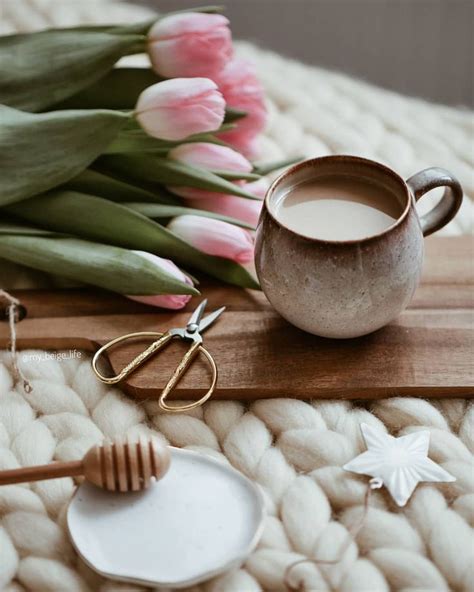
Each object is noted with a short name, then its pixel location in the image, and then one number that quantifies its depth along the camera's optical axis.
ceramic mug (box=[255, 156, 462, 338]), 0.63
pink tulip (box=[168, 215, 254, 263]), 0.74
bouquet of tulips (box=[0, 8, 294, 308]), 0.73
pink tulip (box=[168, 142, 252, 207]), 0.79
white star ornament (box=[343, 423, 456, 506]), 0.59
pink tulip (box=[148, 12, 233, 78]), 0.76
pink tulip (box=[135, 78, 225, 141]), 0.73
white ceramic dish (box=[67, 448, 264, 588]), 0.54
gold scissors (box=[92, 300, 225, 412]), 0.66
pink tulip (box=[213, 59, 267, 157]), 0.82
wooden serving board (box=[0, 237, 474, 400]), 0.66
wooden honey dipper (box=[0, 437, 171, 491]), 0.56
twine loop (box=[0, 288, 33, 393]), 0.69
